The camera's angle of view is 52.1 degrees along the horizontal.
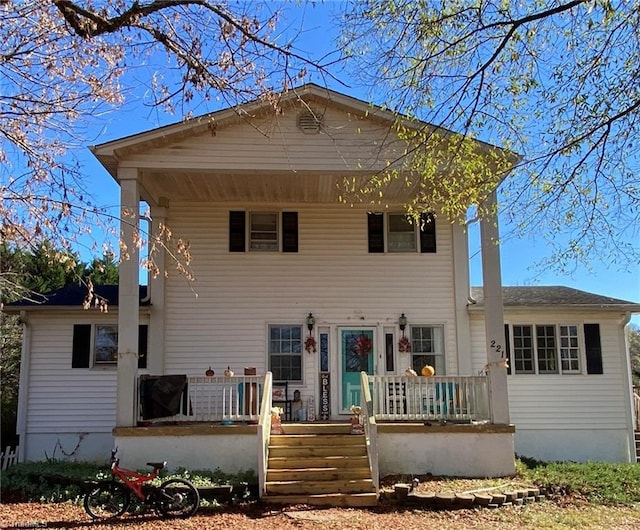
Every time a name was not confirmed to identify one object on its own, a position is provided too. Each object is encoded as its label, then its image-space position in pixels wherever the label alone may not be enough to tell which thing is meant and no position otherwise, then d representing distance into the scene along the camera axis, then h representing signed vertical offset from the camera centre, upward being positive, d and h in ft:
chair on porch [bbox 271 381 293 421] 43.09 -1.82
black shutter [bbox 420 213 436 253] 46.63 +9.23
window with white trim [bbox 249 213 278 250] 46.19 +9.74
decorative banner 43.86 -1.85
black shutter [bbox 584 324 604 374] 45.09 +1.16
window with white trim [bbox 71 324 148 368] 44.19 +1.83
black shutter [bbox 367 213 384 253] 46.39 +9.67
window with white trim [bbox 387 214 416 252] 46.75 +9.35
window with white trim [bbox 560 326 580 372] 45.27 +1.12
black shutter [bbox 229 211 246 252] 45.88 +9.70
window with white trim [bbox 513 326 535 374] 45.24 +1.11
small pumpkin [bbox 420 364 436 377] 38.32 -0.25
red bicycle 28.32 -5.27
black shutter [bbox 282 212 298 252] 45.98 +9.64
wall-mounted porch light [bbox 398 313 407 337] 45.34 +3.08
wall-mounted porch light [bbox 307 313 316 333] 45.06 +3.19
